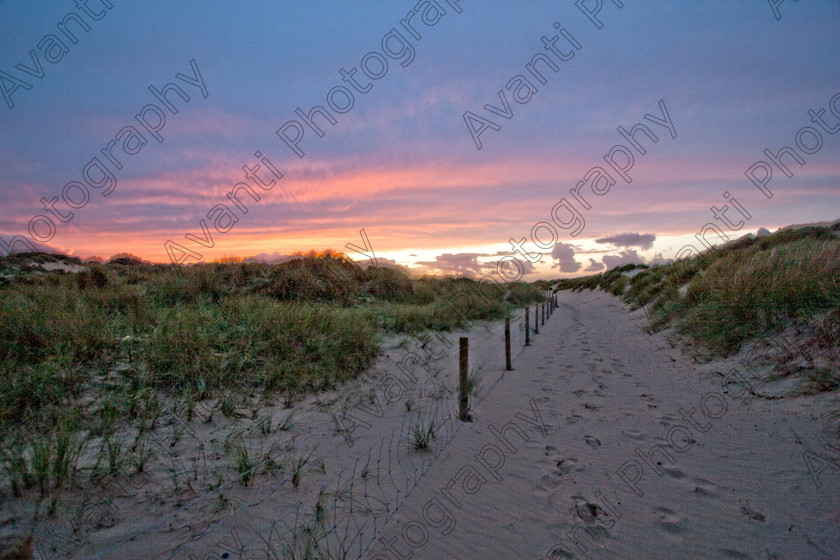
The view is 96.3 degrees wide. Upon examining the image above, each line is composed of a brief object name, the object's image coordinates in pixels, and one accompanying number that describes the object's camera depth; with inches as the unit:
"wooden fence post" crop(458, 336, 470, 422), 208.3
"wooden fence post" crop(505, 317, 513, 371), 333.4
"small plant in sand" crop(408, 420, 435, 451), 177.9
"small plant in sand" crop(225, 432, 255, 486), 143.5
